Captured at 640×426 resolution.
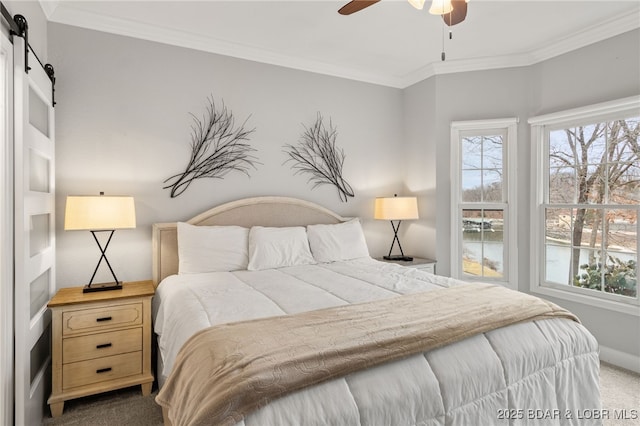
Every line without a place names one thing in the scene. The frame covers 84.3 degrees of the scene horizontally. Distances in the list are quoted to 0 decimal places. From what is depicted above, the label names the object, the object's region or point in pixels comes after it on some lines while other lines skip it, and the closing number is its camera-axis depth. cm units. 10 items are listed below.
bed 115
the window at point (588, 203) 284
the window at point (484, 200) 357
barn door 176
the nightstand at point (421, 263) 359
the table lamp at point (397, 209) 368
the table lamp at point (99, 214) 233
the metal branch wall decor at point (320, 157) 361
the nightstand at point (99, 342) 219
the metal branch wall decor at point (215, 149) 309
